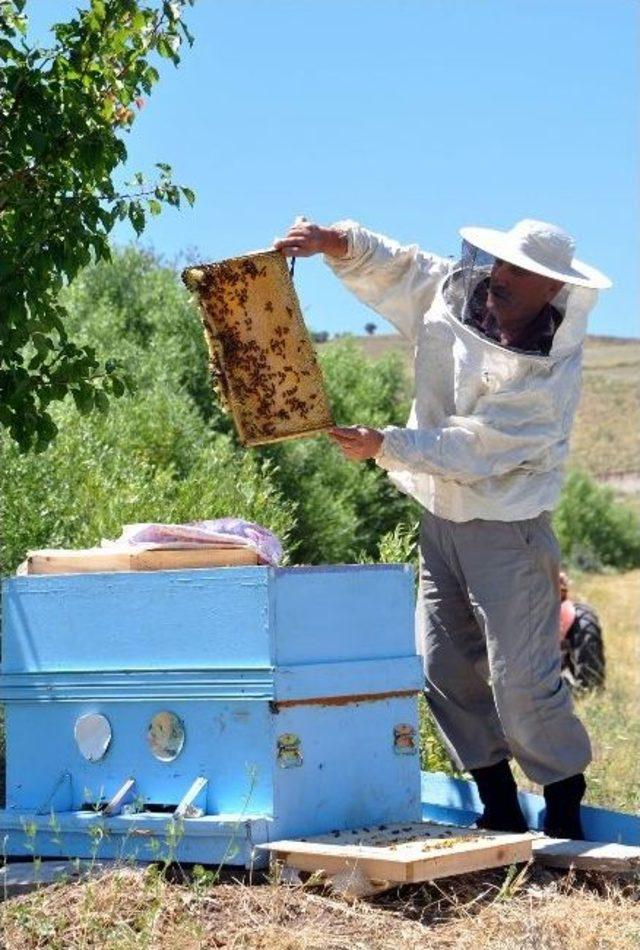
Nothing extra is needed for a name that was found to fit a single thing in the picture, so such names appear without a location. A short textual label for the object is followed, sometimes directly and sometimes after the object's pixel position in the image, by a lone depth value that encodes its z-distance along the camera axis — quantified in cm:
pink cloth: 454
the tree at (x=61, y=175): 497
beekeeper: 470
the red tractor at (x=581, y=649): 1127
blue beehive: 428
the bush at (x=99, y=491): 732
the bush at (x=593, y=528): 2972
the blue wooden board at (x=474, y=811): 490
